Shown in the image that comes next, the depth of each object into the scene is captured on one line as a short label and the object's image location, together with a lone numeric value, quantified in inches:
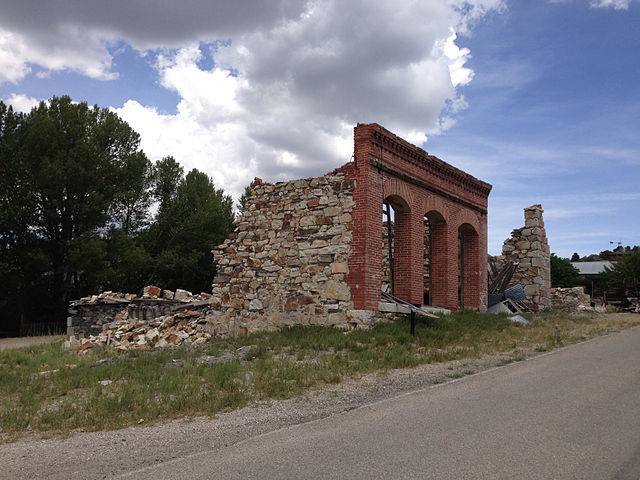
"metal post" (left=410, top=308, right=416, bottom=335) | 486.3
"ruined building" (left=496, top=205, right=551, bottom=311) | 908.0
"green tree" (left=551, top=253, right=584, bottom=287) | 2454.5
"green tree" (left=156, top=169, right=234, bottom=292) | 1310.3
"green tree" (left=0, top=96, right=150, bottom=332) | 1090.7
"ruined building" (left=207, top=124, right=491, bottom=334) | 526.0
